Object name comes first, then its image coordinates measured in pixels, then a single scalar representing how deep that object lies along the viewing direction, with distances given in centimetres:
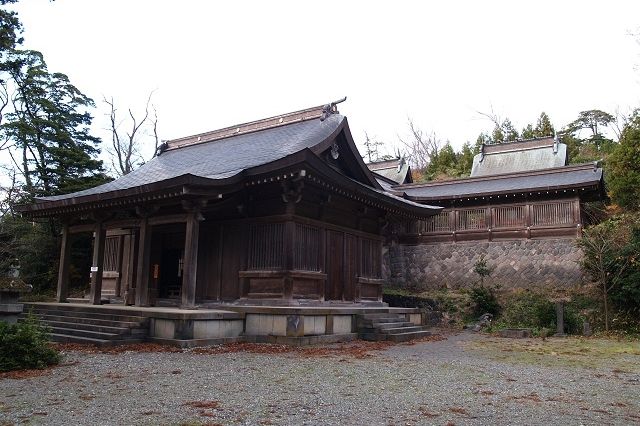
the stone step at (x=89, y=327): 1148
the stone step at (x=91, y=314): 1199
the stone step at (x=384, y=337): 1421
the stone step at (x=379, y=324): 1446
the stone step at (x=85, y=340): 1087
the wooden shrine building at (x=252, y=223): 1271
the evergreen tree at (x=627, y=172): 2312
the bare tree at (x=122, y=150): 4122
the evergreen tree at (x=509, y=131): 4719
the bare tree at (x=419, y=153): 5628
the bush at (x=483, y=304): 2062
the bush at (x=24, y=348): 787
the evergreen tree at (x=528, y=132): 4406
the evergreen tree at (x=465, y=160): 4146
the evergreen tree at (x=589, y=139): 3989
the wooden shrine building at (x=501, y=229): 2280
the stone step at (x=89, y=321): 1175
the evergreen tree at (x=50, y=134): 2692
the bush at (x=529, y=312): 1798
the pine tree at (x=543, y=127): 4316
